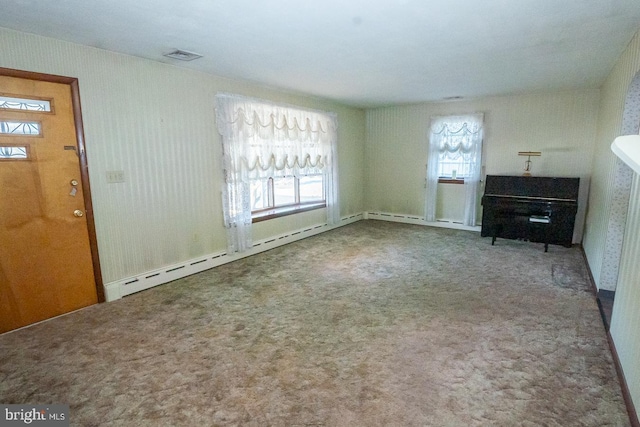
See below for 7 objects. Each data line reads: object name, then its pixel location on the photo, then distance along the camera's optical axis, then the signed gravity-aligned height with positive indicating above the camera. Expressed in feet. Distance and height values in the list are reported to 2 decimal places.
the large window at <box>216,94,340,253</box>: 13.46 +0.05
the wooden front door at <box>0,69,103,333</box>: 8.37 -1.09
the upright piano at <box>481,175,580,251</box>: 14.95 -2.12
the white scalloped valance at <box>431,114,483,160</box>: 18.35 +1.60
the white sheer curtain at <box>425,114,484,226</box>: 18.33 +0.71
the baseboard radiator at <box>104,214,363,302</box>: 10.51 -3.85
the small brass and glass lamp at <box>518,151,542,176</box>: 16.60 +0.30
